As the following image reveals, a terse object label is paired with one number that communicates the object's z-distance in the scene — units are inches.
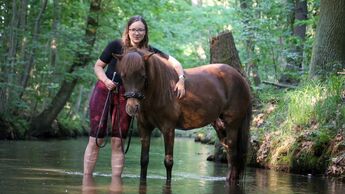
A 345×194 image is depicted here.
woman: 273.3
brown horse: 248.4
